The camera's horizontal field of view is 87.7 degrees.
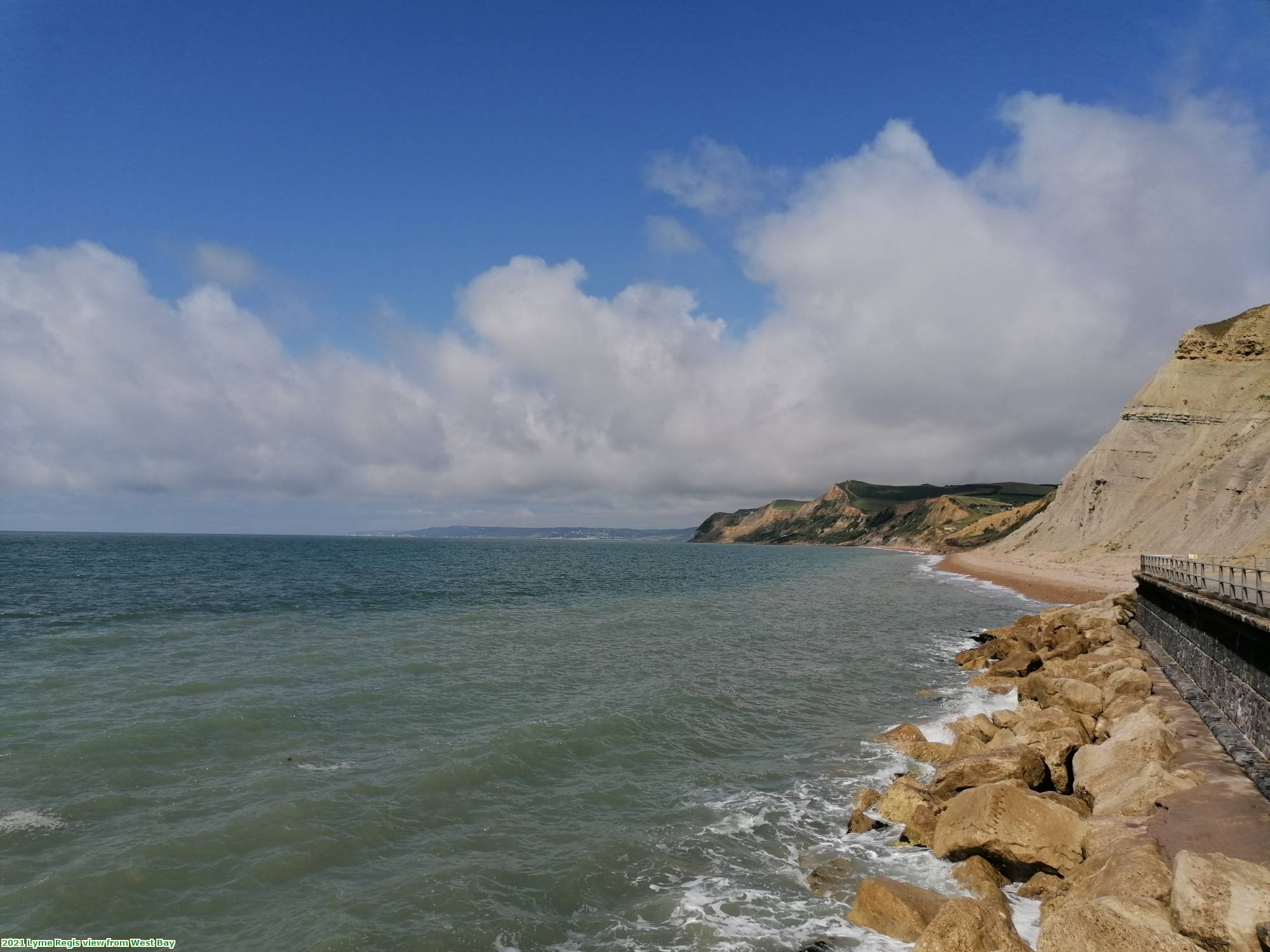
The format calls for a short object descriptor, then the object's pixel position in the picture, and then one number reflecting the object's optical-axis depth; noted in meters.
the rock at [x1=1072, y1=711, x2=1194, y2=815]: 12.45
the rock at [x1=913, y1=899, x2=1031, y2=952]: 7.89
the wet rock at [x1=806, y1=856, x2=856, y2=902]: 10.81
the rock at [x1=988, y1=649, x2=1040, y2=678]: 26.67
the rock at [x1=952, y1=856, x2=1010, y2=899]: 10.34
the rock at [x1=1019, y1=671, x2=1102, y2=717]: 17.98
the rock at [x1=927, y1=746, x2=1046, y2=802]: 12.89
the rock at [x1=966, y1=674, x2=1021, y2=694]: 25.11
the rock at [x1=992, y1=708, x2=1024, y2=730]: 17.59
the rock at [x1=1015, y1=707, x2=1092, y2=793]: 14.24
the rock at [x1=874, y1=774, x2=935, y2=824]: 13.09
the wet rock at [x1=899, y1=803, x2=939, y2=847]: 12.27
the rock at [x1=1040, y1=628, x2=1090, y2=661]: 27.67
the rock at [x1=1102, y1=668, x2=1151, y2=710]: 18.00
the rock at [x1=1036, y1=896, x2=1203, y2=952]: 6.82
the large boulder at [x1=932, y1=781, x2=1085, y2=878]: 10.48
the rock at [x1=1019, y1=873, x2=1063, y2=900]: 10.10
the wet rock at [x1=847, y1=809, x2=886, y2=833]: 13.01
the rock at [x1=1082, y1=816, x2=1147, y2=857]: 9.82
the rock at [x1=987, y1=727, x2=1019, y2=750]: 15.59
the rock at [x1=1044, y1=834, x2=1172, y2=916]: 7.84
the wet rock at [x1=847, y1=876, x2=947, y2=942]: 9.20
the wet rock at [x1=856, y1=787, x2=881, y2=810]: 13.80
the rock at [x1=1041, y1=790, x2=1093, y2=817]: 11.51
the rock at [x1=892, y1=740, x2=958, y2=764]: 17.22
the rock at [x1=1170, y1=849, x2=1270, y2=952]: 6.61
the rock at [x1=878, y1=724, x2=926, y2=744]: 18.22
